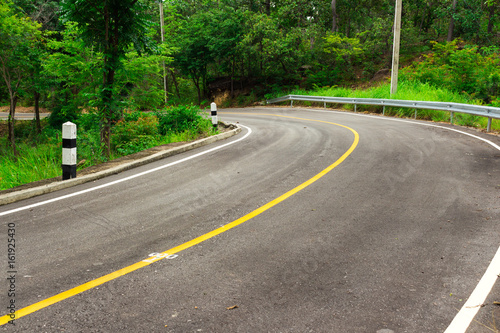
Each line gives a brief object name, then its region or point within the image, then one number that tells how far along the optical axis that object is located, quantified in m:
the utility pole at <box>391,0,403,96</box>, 20.52
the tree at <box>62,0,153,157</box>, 10.02
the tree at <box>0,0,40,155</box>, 19.38
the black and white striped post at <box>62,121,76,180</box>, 7.00
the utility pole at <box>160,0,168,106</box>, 28.62
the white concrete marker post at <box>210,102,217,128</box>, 13.34
